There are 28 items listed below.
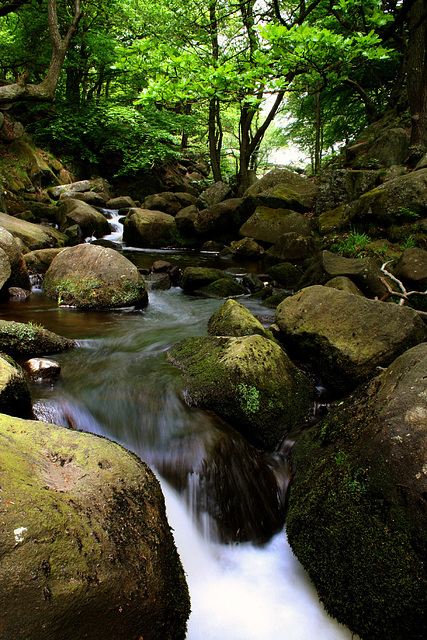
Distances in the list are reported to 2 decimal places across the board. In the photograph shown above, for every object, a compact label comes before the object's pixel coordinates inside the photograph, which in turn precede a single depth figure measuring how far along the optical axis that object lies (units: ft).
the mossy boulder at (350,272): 19.03
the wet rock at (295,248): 32.99
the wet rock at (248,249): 38.14
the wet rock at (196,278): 26.21
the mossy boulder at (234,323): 14.43
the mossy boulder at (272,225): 35.47
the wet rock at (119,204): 52.99
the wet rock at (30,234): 26.22
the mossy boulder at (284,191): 38.55
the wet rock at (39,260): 24.11
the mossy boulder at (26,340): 12.32
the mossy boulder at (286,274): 28.45
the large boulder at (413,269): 18.40
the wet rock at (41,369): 11.35
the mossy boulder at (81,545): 3.99
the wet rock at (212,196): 48.88
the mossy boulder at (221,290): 25.55
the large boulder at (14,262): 19.49
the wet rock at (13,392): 7.76
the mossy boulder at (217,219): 42.66
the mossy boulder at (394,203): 25.14
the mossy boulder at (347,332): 11.28
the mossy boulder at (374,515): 5.92
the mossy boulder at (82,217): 37.24
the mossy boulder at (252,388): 10.43
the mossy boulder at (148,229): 42.34
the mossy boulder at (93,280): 20.26
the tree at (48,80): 30.73
